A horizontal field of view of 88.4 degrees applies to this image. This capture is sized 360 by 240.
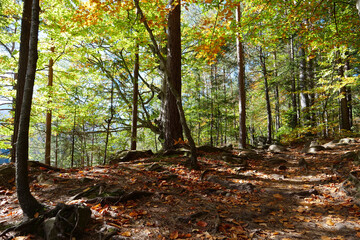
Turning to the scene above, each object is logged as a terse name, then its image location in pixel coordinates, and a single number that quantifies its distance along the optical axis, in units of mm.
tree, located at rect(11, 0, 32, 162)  5326
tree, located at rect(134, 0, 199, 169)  5191
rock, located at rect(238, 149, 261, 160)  7875
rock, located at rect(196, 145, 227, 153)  8234
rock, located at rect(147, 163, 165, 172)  5565
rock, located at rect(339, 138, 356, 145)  9211
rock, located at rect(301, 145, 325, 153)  8510
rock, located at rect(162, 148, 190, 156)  7123
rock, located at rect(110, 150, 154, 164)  7324
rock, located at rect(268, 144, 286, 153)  10137
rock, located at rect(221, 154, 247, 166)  6758
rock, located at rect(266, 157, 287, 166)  6937
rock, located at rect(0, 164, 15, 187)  4229
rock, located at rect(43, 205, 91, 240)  2348
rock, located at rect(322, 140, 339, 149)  9152
